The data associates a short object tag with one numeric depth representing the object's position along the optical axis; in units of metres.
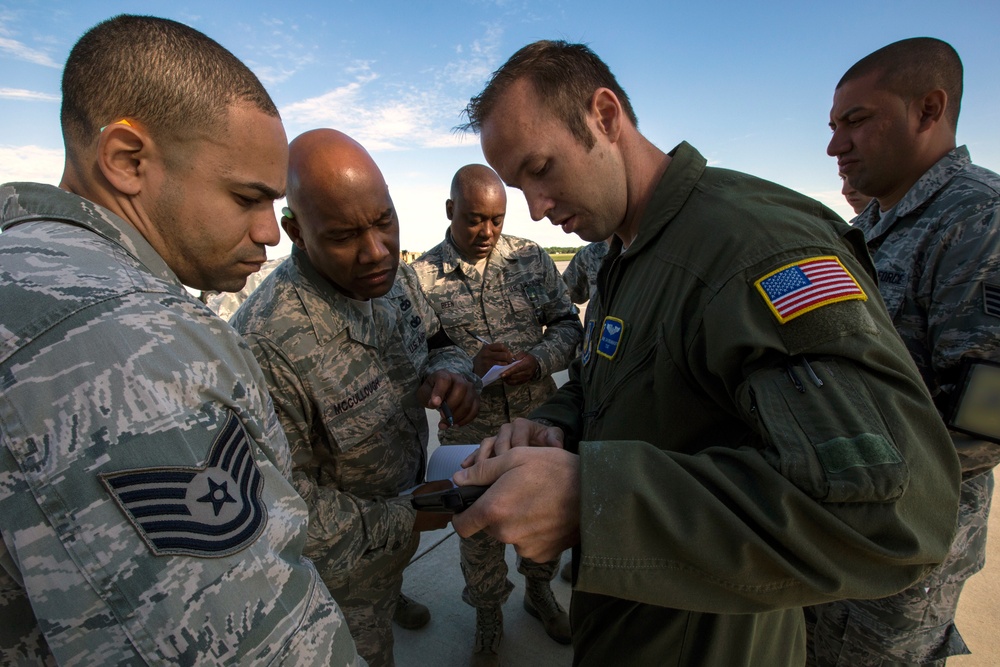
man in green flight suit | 0.78
